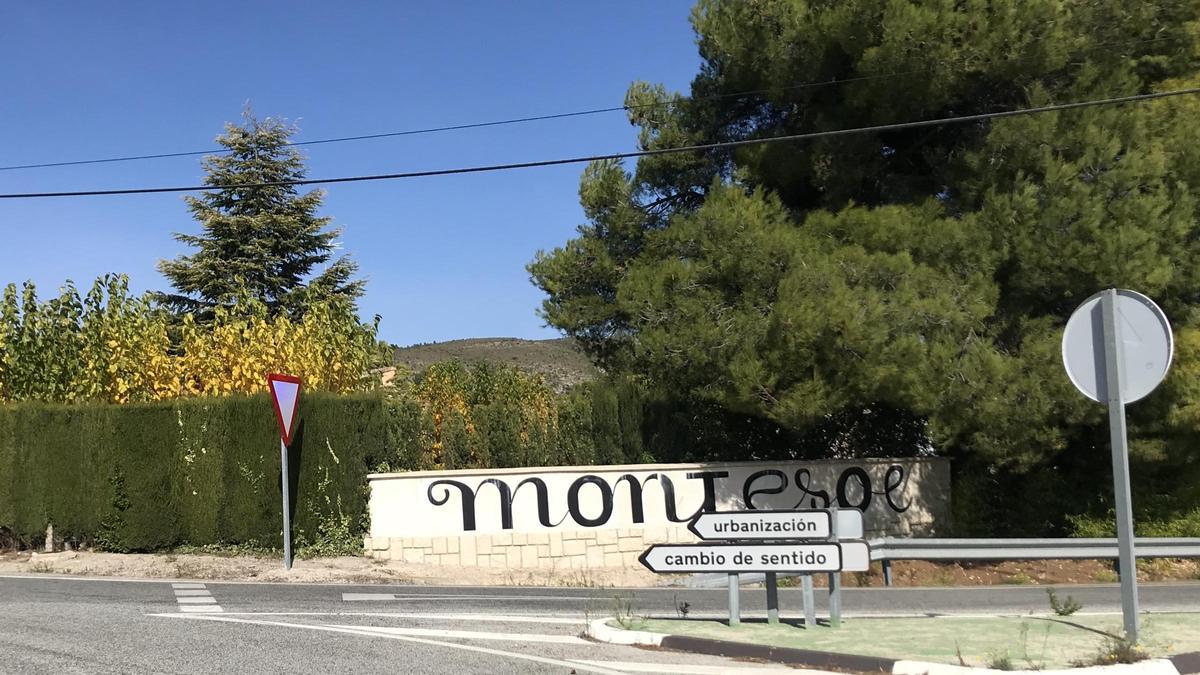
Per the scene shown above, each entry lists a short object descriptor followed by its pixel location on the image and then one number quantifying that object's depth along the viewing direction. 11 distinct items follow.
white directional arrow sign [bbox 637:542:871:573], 8.16
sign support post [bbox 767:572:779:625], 8.70
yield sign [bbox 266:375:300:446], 14.61
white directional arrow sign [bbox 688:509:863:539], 8.46
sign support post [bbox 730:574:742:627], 8.77
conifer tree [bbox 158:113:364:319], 34.69
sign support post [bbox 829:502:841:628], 8.57
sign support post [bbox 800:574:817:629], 8.53
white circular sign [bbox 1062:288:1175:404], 7.21
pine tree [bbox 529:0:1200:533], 14.27
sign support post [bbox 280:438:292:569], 14.66
